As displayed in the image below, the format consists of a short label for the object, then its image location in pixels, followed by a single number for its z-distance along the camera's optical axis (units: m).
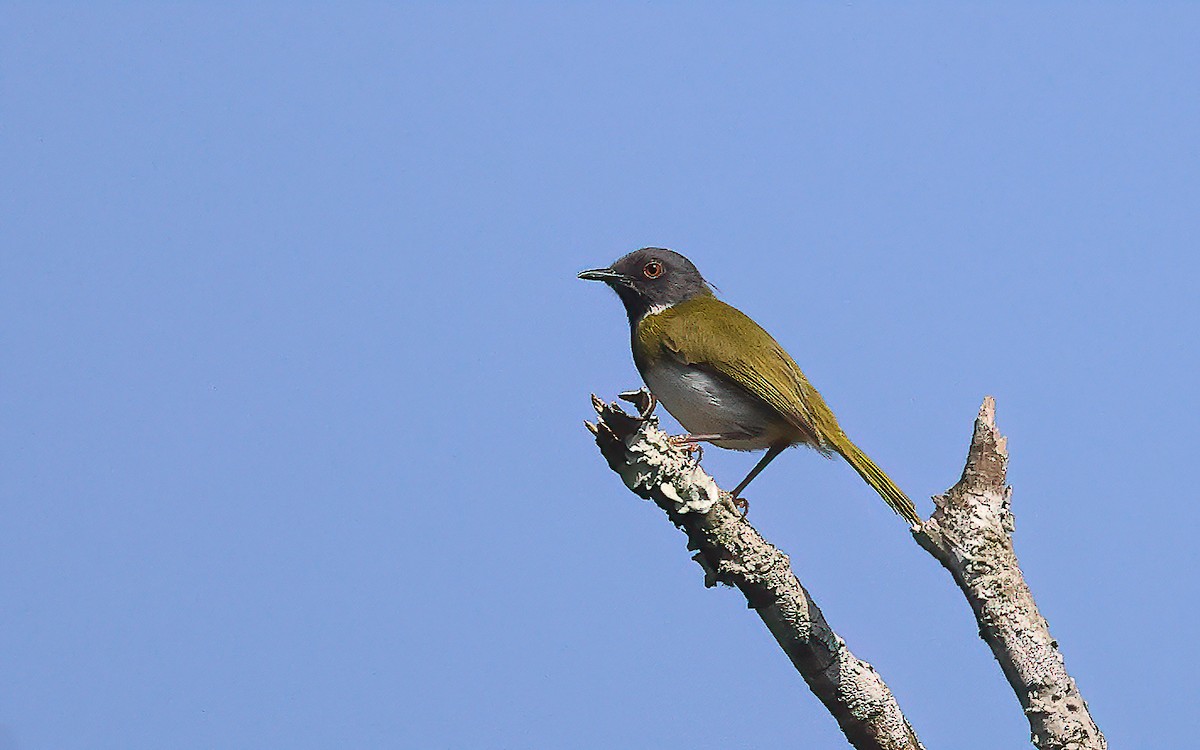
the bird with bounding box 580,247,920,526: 10.88
